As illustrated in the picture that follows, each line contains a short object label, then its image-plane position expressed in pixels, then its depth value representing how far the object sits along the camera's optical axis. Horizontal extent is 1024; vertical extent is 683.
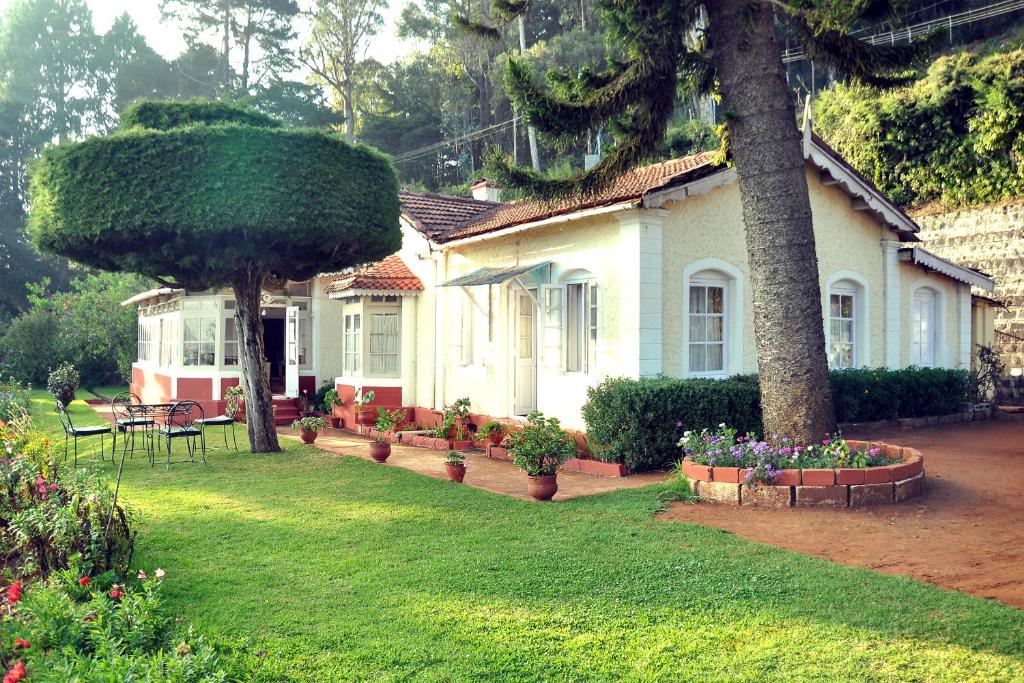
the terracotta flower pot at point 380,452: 11.74
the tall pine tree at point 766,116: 8.72
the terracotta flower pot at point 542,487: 8.55
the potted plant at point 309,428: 14.07
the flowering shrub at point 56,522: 5.49
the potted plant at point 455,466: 9.84
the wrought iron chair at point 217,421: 12.42
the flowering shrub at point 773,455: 8.12
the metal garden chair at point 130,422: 11.59
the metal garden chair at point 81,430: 11.25
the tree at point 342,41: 35.94
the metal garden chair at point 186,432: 11.24
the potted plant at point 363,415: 16.02
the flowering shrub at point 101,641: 3.65
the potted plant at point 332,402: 17.02
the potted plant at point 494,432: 12.75
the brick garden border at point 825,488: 7.76
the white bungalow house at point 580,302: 11.49
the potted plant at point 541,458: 8.55
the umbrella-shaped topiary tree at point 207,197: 10.39
